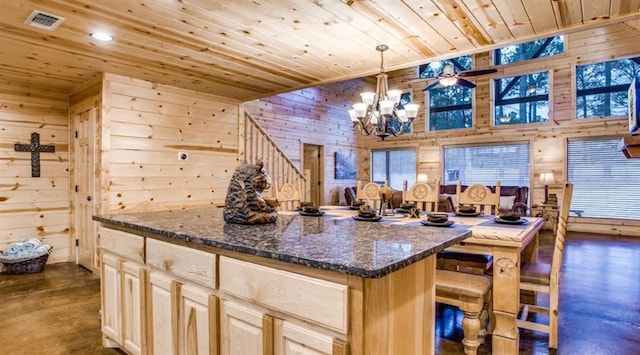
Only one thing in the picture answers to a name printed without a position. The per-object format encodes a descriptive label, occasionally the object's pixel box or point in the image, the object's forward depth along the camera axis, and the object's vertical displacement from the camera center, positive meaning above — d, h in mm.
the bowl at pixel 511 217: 2806 -390
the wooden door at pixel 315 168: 9219 +25
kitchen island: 1158 -483
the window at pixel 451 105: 9203 +1729
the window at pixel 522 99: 8109 +1682
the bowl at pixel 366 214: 2604 -340
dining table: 2234 -665
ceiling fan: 5137 +1430
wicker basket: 4289 -1202
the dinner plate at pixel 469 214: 3191 -416
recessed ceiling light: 3080 +1195
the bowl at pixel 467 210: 3210 -380
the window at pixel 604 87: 7219 +1751
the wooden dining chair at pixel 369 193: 4340 -306
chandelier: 4094 +712
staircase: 5988 +280
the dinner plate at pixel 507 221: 2773 -424
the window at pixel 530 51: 8008 +2823
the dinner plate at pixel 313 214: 2973 -385
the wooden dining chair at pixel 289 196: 4148 -325
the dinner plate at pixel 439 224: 2406 -383
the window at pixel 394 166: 10055 +83
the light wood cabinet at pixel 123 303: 2057 -846
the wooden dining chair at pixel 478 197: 3619 -304
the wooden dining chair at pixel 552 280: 2414 -779
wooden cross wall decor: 4750 +268
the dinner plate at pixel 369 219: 2534 -365
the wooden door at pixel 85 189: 4480 -272
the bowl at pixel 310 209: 2987 -346
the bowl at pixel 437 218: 2440 -351
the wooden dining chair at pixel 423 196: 3936 -308
